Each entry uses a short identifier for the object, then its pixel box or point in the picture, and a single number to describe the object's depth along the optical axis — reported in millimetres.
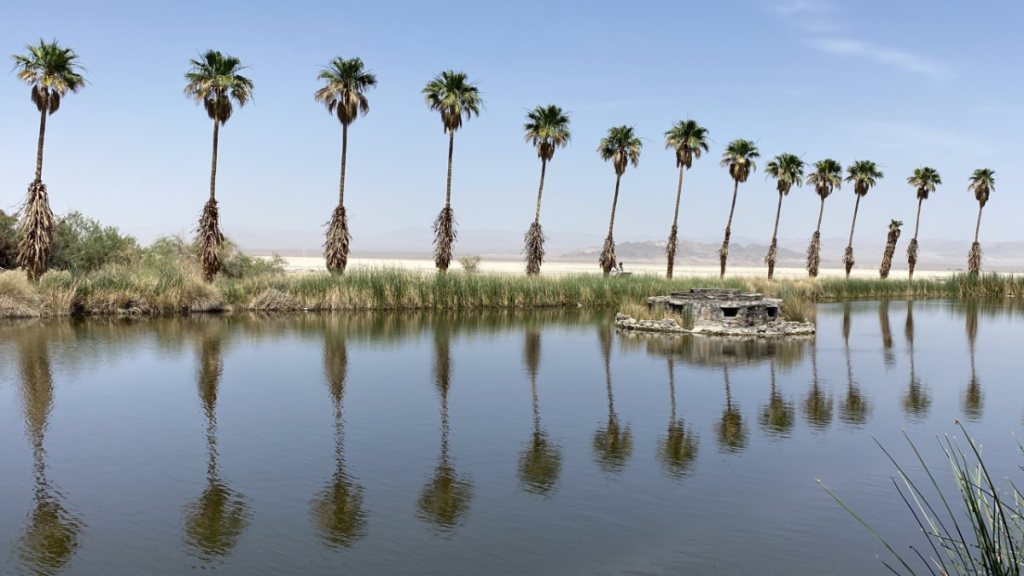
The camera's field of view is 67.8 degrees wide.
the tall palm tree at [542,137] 47594
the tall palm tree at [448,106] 42281
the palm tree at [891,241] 70050
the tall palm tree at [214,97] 33719
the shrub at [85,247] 35719
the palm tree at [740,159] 56003
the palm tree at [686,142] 51875
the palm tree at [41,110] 29078
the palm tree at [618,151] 51000
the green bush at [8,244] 35844
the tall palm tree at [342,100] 38281
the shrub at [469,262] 60712
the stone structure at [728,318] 25431
